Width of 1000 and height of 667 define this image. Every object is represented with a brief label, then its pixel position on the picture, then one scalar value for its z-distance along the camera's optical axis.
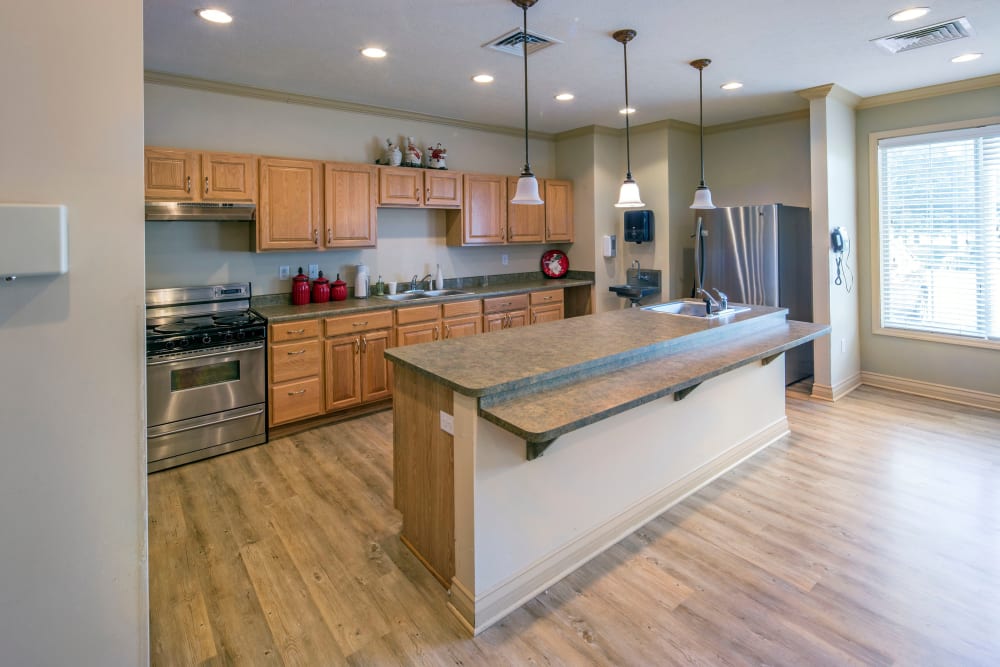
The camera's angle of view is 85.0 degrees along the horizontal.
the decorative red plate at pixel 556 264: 6.24
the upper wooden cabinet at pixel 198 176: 3.58
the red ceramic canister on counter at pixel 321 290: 4.48
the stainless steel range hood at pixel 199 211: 3.47
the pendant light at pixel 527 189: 3.14
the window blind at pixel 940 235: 4.33
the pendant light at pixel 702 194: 3.73
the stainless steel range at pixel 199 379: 3.42
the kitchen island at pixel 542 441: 2.05
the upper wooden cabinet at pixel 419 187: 4.70
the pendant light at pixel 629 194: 3.39
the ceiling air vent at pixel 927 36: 3.19
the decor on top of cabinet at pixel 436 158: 5.09
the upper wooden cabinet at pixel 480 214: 5.29
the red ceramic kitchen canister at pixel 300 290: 4.40
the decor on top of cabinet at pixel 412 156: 4.91
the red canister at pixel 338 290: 4.61
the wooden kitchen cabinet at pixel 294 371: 3.88
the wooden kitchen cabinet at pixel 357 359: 4.16
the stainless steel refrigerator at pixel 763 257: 4.84
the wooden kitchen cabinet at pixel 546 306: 5.58
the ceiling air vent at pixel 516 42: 3.22
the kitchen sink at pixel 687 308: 3.83
